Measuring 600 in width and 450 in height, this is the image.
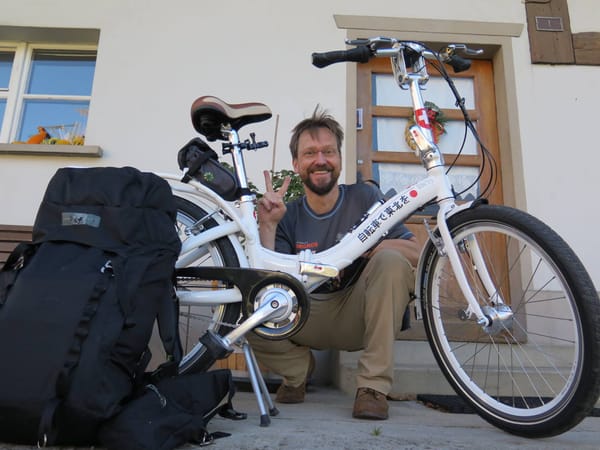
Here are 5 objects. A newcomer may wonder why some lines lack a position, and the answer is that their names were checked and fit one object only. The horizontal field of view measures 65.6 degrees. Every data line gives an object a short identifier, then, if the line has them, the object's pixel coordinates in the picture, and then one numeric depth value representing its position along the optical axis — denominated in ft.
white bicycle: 4.48
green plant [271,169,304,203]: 8.30
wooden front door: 10.82
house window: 11.36
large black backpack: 3.30
